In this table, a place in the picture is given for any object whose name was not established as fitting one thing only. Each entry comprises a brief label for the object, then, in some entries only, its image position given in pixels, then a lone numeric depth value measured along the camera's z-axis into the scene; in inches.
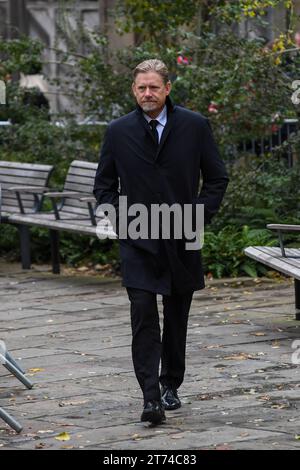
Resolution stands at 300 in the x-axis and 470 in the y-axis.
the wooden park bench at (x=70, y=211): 1020.6
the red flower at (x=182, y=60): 1070.0
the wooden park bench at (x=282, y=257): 741.0
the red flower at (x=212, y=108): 1038.0
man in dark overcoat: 564.1
